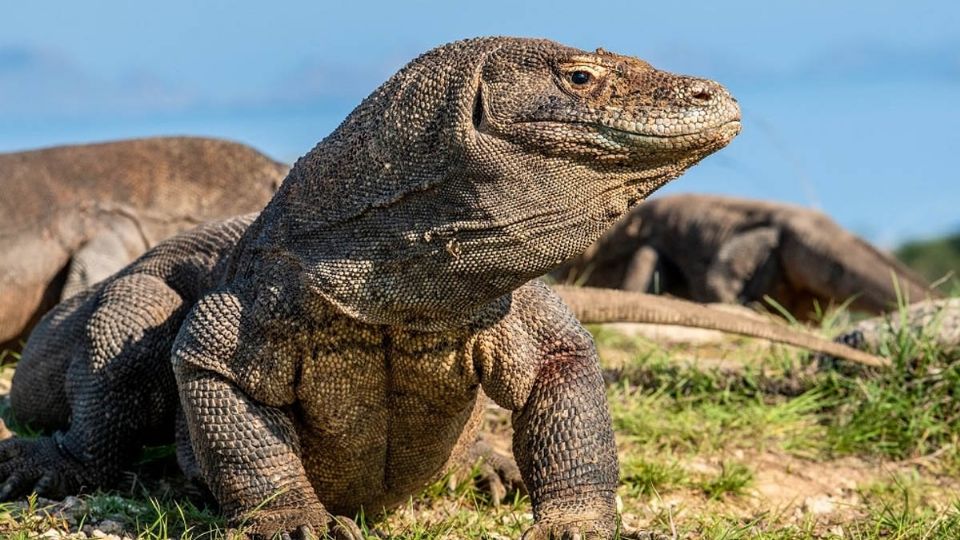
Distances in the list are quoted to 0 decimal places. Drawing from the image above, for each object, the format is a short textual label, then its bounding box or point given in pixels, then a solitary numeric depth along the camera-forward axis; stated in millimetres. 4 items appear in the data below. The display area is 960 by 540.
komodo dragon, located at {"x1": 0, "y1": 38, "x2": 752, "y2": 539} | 8273
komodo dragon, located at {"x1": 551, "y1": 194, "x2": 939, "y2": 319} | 27500
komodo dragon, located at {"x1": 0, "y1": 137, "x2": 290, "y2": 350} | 21781
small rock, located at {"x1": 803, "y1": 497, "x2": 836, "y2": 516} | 12878
